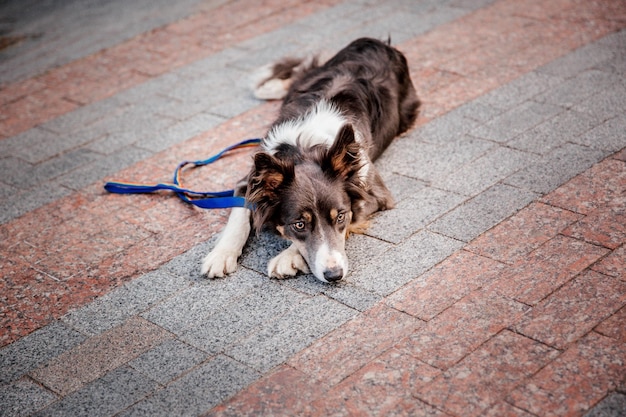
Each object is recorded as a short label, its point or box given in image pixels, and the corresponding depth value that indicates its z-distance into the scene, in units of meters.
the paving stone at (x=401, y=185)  4.94
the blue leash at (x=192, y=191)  4.89
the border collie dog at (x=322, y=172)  4.06
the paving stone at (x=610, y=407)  2.82
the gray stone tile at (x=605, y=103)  5.54
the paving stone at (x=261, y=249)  4.37
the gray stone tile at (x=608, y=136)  5.06
